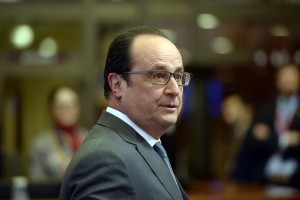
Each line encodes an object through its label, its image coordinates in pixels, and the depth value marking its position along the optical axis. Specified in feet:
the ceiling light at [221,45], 50.34
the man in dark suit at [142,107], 13.93
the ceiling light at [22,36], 46.65
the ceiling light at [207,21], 49.65
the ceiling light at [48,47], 47.06
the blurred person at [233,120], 53.25
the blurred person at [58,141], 33.96
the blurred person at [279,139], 37.65
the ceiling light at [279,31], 51.80
